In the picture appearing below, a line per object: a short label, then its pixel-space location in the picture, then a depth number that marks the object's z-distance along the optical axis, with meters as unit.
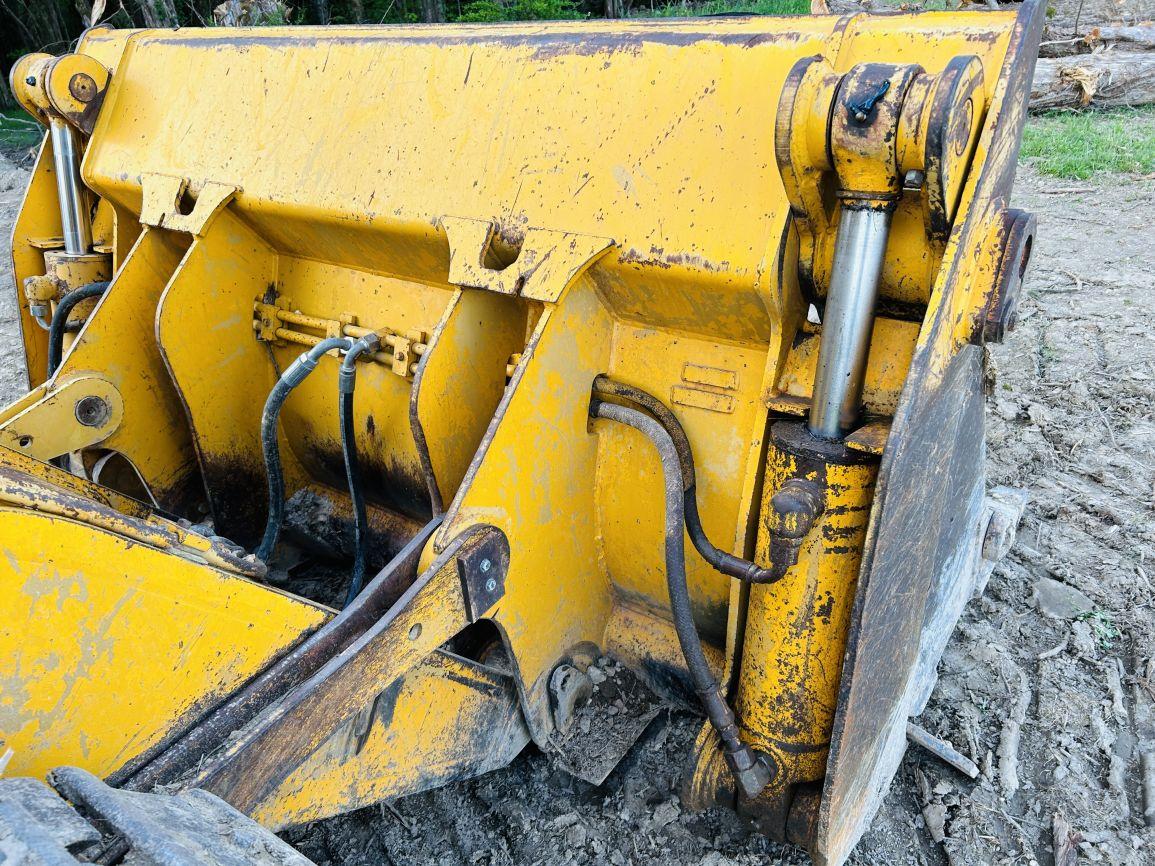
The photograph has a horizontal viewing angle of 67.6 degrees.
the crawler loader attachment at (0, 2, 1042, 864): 1.46
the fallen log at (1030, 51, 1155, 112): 8.60
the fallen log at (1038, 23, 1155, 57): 8.85
